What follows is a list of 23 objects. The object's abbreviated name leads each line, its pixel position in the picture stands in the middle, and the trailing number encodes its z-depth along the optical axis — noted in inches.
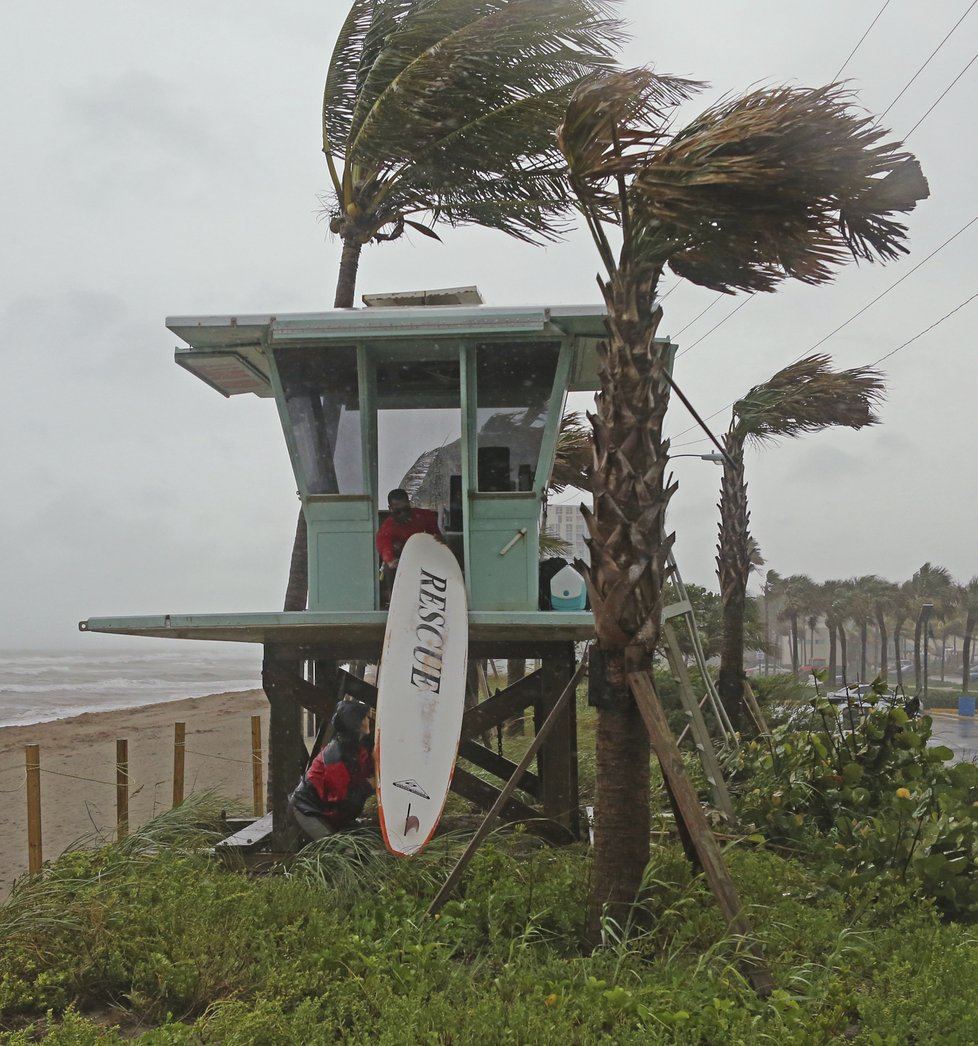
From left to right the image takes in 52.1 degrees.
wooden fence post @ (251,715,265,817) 426.6
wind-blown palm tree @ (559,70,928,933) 201.5
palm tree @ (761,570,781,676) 3882.9
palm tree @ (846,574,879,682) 3292.3
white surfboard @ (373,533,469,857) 246.2
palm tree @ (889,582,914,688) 3041.3
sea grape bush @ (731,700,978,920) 244.8
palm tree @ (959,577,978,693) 2401.6
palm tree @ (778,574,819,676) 3663.9
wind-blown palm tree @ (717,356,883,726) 618.8
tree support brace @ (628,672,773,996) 198.2
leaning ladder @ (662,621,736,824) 283.3
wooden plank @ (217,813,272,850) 298.7
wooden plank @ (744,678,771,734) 552.8
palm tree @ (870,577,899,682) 3132.4
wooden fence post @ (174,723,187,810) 367.2
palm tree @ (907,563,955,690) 2878.9
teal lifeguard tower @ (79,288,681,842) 290.8
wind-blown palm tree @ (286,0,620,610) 433.7
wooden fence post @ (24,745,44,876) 291.1
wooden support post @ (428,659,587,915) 224.8
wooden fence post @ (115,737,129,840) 341.1
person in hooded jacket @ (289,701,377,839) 296.5
